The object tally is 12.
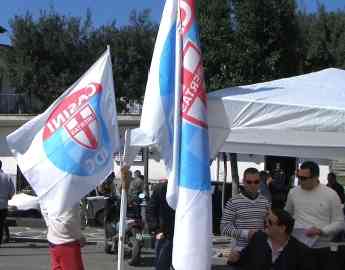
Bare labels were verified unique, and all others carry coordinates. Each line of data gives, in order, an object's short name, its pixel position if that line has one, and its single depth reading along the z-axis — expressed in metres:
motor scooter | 13.26
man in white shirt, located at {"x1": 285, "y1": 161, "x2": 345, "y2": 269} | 7.37
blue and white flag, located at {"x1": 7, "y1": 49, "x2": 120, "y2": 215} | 6.37
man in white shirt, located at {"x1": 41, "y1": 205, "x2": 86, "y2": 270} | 7.52
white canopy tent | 7.35
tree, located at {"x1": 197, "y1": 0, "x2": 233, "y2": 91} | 29.17
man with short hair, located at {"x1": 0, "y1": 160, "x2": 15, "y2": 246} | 14.73
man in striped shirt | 7.47
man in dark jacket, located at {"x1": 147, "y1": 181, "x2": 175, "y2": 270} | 8.50
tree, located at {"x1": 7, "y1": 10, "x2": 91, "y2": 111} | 37.34
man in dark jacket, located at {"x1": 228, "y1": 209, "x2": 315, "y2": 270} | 5.79
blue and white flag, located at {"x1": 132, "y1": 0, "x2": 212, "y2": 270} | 5.79
